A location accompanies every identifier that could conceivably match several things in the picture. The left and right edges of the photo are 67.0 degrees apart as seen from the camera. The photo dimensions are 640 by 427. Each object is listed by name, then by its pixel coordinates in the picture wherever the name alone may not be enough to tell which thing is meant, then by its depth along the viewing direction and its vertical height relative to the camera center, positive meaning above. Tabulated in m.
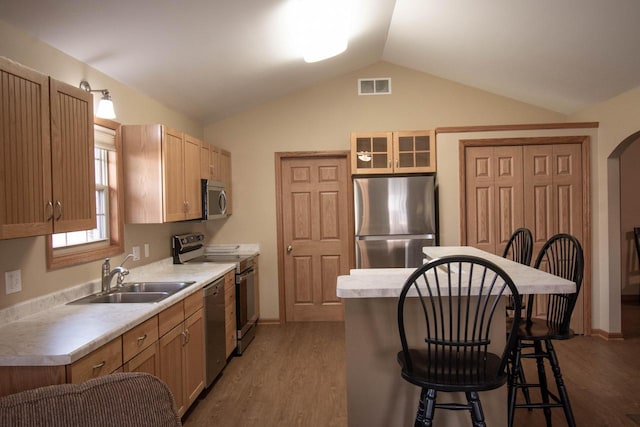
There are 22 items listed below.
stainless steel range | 4.44 -0.60
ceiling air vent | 5.52 +1.39
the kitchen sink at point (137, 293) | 2.94 -0.53
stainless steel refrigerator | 4.84 -0.12
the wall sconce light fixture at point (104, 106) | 2.98 +0.66
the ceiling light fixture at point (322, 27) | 3.30 +1.37
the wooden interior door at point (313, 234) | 5.62 -0.29
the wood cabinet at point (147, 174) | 3.51 +0.28
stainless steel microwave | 4.44 +0.11
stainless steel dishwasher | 3.49 -0.90
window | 3.21 +0.09
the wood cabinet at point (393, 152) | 4.95 +0.57
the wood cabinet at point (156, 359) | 1.78 -0.67
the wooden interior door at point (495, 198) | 4.85 +0.08
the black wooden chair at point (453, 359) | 1.81 -0.62
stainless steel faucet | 3.09 -0.40
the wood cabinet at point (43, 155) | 1.89 +0.25
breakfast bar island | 2.23 -0.74
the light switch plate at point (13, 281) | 2.37 -0.34
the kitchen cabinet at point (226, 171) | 5.12 +0.43
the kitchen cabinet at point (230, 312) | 4.03 -0.88
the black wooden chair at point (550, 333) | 2.39 -0.64
